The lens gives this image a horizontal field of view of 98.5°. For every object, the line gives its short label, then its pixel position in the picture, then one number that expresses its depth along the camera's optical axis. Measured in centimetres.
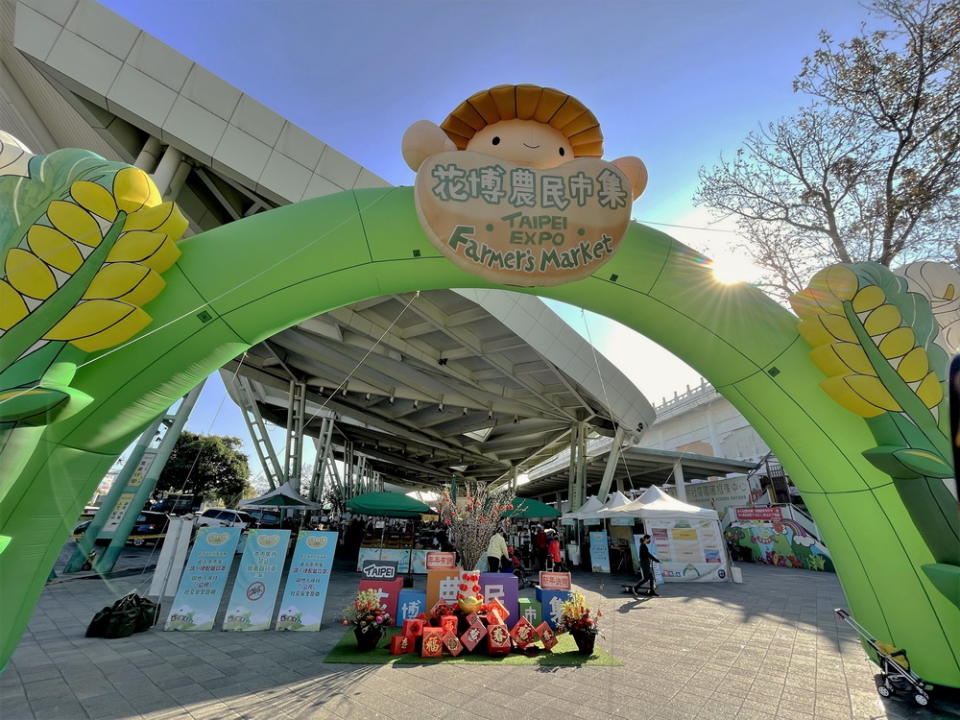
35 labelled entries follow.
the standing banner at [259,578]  610
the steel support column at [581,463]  2016
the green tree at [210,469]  3331
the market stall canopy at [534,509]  1477
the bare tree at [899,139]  818
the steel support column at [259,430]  2002
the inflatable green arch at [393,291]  321
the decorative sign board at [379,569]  860
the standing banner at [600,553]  1452
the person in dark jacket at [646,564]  983
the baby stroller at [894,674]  338
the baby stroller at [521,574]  1097
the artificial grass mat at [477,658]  490
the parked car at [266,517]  2082
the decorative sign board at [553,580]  617
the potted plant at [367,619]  522
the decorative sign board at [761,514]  1680
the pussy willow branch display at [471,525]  751
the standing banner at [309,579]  618
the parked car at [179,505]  2358
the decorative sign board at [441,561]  632
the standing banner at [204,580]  593
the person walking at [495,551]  868
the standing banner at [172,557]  766
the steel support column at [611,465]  1881
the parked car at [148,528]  1697
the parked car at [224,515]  1798
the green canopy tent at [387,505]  1491
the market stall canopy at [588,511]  1435
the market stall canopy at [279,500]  1562
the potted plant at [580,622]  518
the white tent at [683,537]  1172
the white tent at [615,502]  1340
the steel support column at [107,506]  1127
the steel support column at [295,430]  1958
